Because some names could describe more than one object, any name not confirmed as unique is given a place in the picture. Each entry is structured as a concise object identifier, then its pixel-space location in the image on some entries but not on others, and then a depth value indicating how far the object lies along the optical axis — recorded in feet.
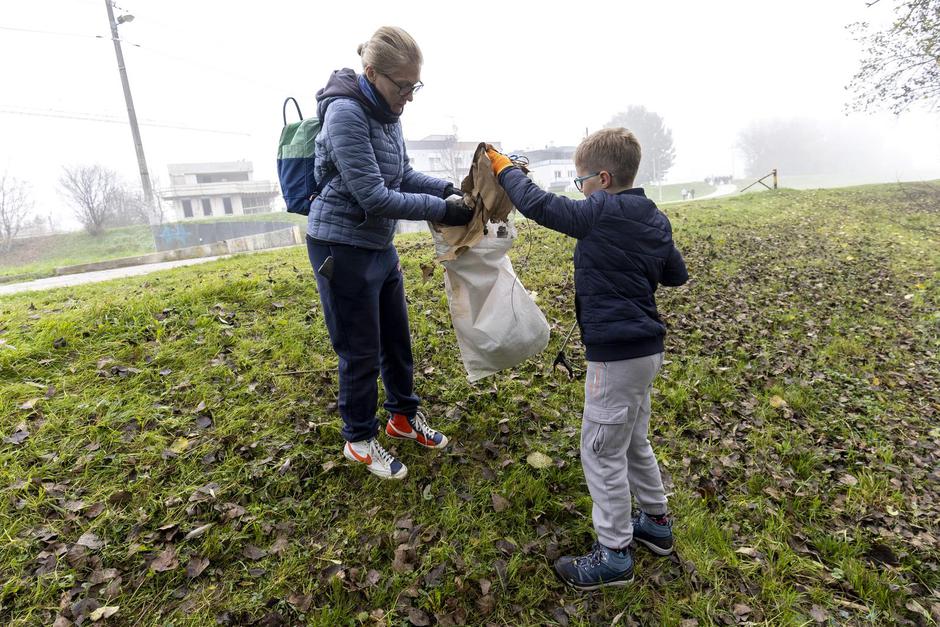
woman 7.17
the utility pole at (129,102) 51.44
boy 6.73
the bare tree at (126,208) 109.70
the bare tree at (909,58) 48.34
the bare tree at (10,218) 90.74
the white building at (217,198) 144.05
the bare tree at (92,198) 96.78
